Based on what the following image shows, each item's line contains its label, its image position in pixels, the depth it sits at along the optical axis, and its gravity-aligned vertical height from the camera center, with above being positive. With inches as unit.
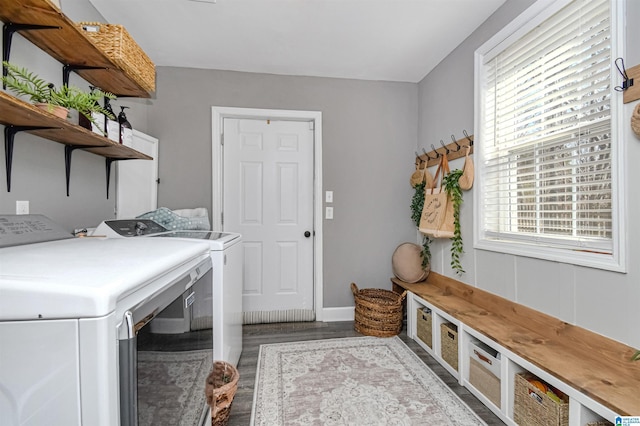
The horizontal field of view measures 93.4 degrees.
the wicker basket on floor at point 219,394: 55.0 -35.0
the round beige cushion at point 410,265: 108.4 -19.5
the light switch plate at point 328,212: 116.7 -0.7
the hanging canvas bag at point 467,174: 85.5 +10.4
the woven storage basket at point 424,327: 90.0 -35.9
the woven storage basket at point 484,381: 62.9 -37.6
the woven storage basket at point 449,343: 76.9 -34.9
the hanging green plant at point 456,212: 90.7 -0.4
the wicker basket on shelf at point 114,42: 62.6 +35.7
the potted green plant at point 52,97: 46.5 +18.8
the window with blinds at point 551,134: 53.6 +16.3
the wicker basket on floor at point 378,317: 101.1 -35.9
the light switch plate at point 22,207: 52.6 +0.7
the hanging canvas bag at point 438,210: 93.7 +0.2
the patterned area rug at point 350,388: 62.7 -42.6
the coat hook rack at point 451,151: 88.7 +19.8
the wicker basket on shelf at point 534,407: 48.5 -33.7
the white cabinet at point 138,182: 88.5 +9.2
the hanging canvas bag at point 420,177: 108.6 +12.7
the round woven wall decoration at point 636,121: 46.0 +13.9
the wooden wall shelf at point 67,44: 47.2 +31.6
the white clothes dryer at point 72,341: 21.6 -9.8
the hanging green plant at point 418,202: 110.7 +3.3
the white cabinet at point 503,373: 45.0 -31.1
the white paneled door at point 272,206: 114.4 +1.9
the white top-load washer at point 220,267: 64.0 -13.1
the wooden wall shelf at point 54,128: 41.3 +14.4
